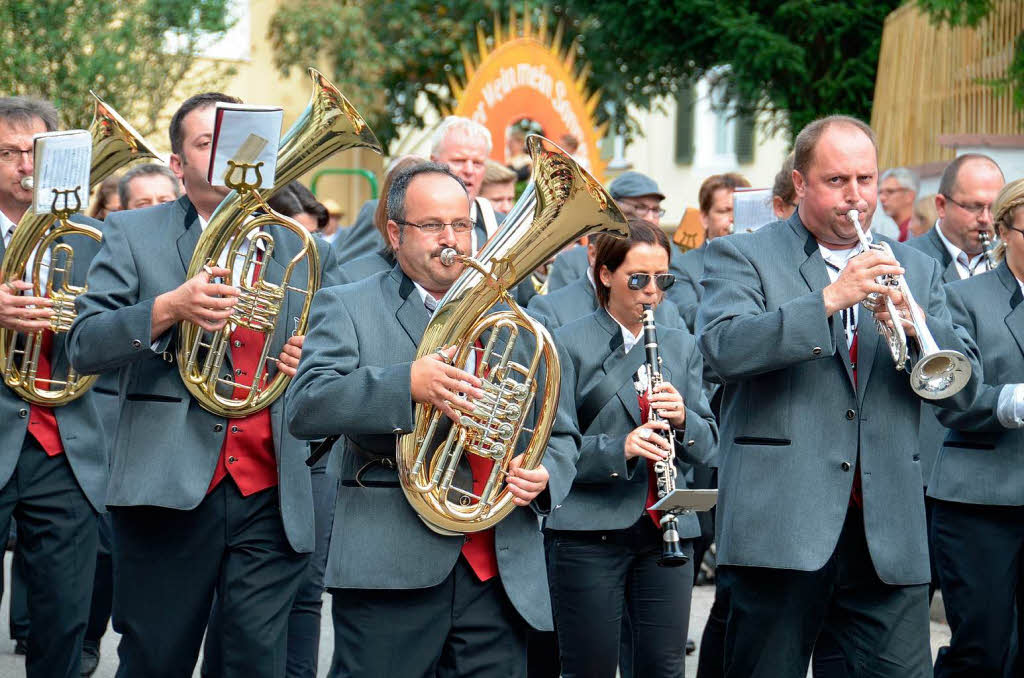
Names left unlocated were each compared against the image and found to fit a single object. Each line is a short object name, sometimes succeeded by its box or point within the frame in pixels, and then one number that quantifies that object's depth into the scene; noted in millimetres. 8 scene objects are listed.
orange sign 25912
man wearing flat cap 16173
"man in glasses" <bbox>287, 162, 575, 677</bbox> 8276
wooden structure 22854
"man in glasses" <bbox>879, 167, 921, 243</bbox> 20370
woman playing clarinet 10501
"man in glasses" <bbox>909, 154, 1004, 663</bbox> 13559
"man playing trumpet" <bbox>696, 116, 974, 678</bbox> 8987
